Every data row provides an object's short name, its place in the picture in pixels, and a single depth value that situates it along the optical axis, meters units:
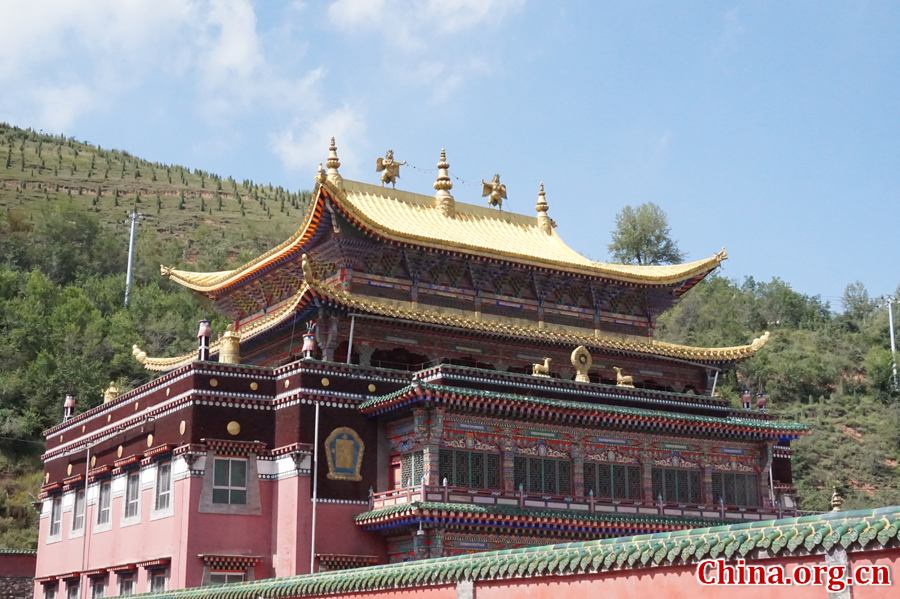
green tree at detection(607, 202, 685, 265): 96.94
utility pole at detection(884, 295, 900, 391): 92.19
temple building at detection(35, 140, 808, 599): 35.47
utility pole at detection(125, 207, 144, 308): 90.94
